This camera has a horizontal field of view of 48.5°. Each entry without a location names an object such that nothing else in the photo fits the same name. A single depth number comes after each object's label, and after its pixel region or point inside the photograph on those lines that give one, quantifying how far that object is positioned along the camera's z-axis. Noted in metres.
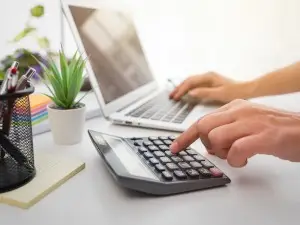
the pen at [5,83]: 0.39
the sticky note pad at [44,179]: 0.38
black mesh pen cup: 0.40
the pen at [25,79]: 0.41
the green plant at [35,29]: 0.97
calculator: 0.41
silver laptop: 0.72
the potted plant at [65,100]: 0.58
